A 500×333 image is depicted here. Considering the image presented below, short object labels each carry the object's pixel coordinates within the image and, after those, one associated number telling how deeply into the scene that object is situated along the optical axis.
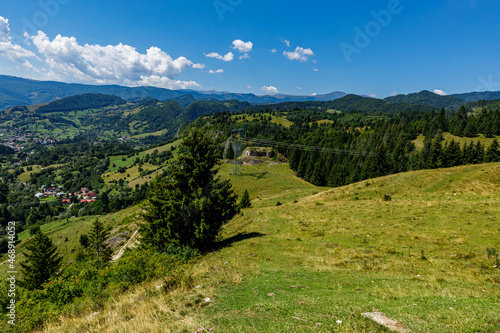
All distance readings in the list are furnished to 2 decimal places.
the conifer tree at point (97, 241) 50.66
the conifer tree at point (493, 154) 89.19
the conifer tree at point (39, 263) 39.00
